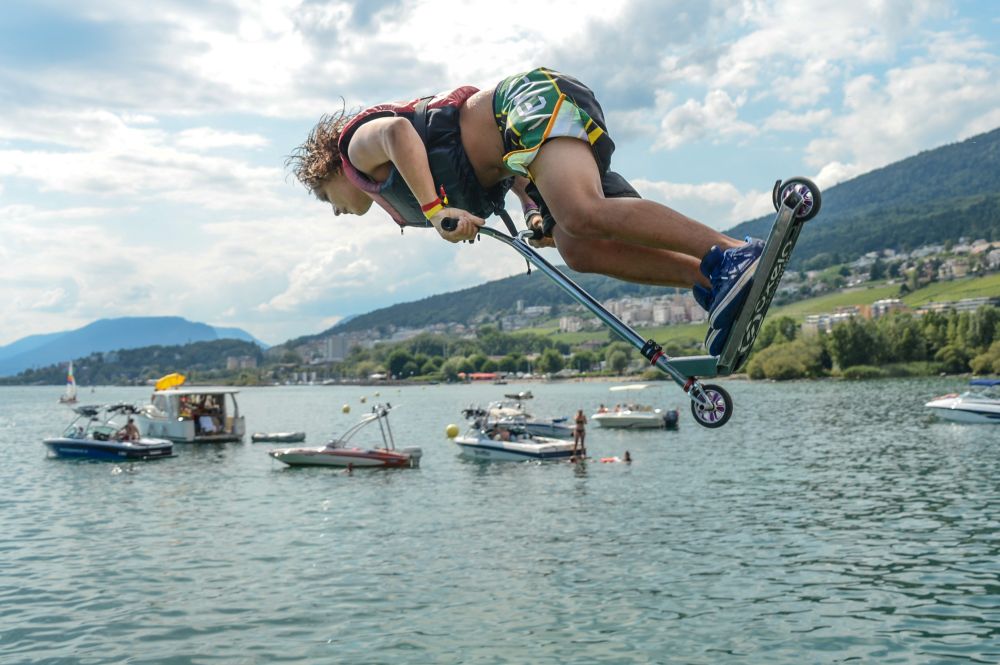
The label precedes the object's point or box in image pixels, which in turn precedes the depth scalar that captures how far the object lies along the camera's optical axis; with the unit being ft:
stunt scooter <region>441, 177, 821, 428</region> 12.12
